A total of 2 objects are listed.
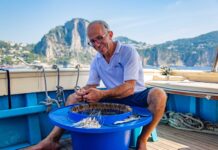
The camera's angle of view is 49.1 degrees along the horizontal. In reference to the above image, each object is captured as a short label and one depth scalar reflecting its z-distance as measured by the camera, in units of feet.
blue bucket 4.41
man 6.08
